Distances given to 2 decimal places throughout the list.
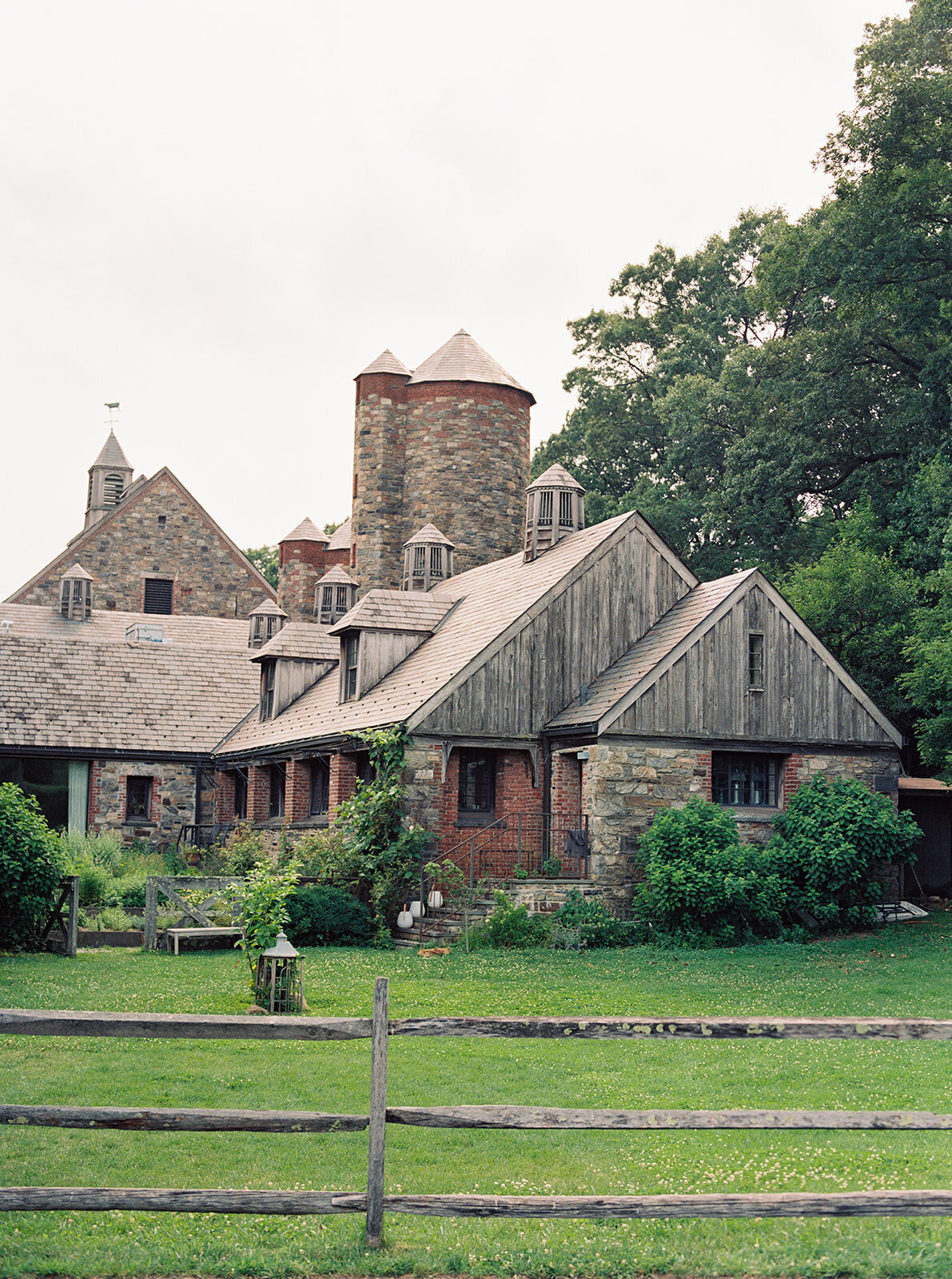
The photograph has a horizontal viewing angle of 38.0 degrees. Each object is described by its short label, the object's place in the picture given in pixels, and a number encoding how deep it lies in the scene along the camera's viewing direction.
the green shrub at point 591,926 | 22.67
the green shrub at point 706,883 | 22.69
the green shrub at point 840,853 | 23.97
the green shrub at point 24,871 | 19.72
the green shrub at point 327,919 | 22.73
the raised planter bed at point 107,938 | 21.81
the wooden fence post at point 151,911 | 20.94
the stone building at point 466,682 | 25.23
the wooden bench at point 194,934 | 20.97
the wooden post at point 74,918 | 19.83
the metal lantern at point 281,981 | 14.69
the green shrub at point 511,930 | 22.33
